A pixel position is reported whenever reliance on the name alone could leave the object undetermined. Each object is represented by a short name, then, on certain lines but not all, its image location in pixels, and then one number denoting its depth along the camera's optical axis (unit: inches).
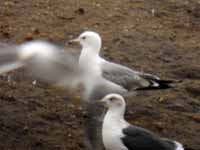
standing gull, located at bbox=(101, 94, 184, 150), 534.9
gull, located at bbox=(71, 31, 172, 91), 588.4
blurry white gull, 553.9
